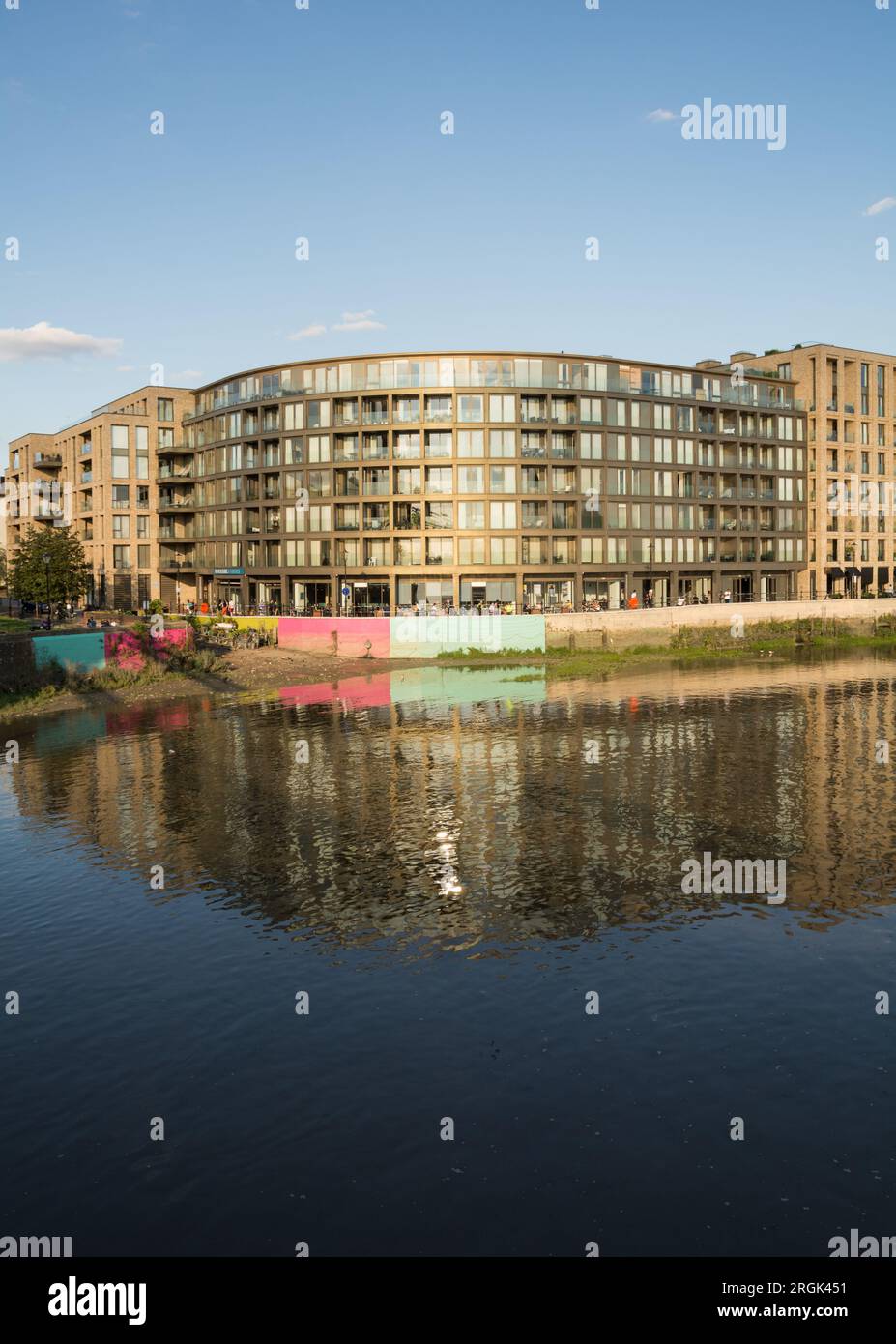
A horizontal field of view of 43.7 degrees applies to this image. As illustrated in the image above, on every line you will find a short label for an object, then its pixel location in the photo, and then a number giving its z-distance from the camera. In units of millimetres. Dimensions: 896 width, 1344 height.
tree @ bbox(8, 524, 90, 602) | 79625
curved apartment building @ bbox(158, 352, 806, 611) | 92312
